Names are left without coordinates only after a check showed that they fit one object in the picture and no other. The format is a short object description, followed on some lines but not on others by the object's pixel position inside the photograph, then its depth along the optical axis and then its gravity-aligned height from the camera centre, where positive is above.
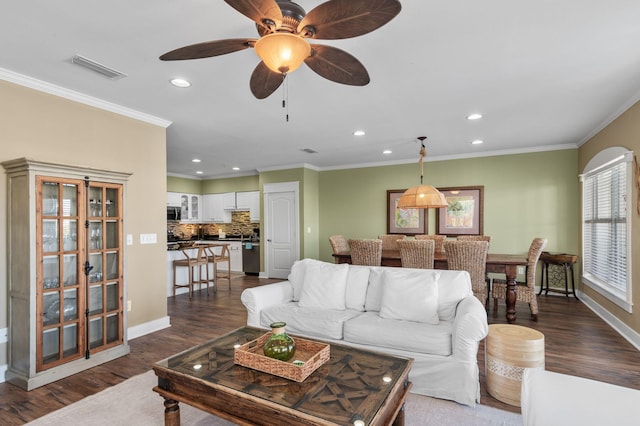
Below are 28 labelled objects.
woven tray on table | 1.73 -0.82
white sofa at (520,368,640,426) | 1.32 -0.81
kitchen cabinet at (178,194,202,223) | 8.73 +0.15
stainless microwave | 8.19 -0.01
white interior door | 7.52 -0.35
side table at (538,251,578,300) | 5.25 -0.90
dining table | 4.20 -0.72
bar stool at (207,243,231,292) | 6.28 -0.87
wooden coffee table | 1.48 -0.86
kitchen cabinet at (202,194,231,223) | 9.02 +0.09
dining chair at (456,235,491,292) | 5.27 -0.46
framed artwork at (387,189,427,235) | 6.78 -0.14
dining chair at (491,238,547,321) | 4.23 -0.99
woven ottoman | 2.38 -1.07
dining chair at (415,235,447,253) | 5.27 -0.48
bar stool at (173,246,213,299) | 5.84 -0.90
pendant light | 4.79 +0.19
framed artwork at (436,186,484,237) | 6.32 -0.02
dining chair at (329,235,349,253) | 5.28 -0.51
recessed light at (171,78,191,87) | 2.96 +1.18
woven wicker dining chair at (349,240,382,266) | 4.62 -0.55
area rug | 2.19 -1.37
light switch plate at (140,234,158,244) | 3.93 -0.29
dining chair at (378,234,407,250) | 6.02 -0.53
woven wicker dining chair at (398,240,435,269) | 4.29 -0.53
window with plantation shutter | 3.79 -0.21
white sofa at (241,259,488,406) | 2.37 -0.90
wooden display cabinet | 2.71 -0.50
